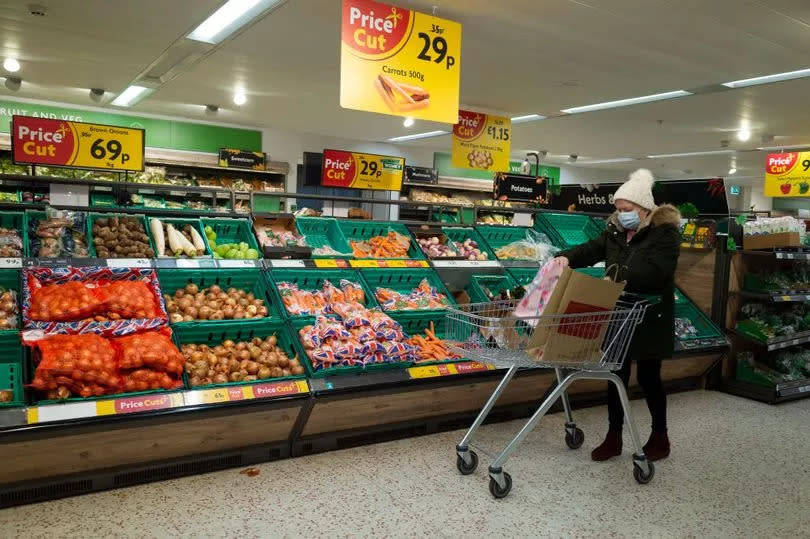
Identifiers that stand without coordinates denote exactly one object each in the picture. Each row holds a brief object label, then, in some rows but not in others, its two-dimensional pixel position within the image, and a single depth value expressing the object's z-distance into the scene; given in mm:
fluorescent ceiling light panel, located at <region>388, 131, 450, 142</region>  12659
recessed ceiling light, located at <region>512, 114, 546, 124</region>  10000
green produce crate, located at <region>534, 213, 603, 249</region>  5586
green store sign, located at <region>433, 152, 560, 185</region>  15773
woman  3162
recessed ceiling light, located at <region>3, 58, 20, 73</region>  7656
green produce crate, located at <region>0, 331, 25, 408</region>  2760
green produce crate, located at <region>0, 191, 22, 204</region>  7479
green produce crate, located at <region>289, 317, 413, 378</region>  3225
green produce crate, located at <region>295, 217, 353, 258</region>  4422
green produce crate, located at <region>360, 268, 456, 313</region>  4281
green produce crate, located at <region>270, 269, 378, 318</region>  3912
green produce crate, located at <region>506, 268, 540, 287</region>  4762
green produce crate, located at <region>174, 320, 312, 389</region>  3312
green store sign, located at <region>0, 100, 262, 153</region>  10812
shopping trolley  2777
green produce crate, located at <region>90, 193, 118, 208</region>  8981
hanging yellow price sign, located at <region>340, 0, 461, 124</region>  4160
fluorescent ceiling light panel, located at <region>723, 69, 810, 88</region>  6554
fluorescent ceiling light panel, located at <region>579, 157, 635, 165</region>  15644
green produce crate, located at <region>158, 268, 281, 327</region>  3559
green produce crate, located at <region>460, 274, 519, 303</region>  4488
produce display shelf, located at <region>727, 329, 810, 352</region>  5023
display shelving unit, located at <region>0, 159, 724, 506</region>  2555
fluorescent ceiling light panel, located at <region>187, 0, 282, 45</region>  5211
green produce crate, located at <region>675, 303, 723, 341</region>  5250
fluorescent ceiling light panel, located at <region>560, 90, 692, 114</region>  7886
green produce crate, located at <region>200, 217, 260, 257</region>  4086
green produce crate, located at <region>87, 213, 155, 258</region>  3441
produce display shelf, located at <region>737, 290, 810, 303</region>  5023
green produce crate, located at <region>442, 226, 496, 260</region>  5094
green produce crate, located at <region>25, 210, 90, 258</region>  3421
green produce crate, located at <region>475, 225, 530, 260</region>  5359
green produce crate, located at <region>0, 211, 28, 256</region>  3473
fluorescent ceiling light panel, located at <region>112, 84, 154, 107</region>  9305
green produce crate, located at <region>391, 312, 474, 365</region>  3973
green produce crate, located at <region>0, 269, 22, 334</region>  3116
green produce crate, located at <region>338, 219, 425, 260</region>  4746
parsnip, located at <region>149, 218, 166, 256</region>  3570
